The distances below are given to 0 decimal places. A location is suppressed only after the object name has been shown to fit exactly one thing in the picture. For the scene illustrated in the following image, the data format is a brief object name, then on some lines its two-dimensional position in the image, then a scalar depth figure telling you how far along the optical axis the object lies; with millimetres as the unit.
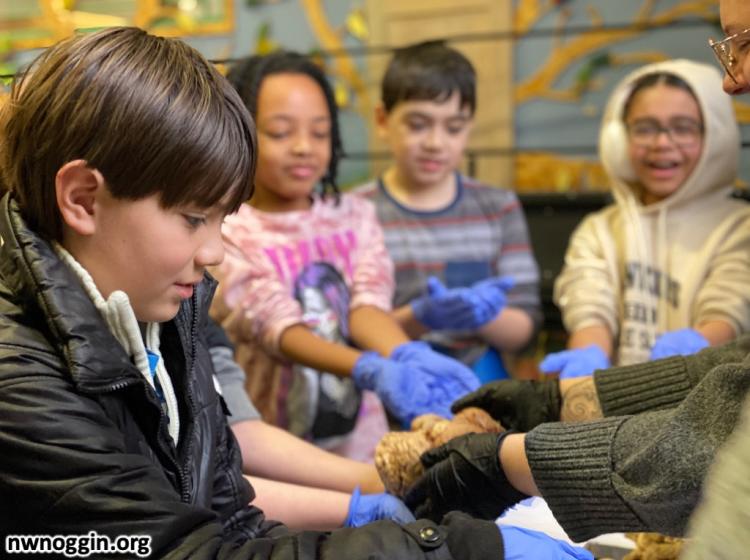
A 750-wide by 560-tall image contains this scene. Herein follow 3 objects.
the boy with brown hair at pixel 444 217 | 2055
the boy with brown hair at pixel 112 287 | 745
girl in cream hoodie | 1811
